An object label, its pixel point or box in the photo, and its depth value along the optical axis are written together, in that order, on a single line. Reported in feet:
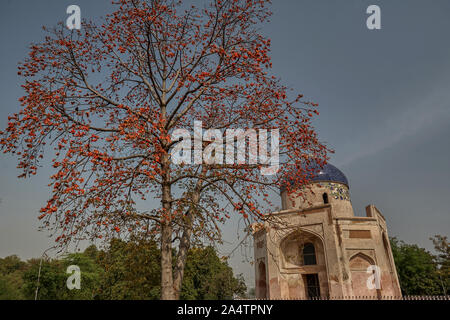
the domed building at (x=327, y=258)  54.65
